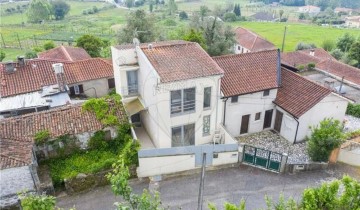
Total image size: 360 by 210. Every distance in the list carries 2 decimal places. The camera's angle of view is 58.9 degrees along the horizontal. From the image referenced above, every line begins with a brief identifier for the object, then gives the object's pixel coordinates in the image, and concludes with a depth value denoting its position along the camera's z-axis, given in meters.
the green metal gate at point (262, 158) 26.58
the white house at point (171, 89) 25.69
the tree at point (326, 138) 25.44
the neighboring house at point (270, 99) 29.86
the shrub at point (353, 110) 37.34
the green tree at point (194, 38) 46.22
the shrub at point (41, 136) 25.31
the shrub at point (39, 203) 13.16
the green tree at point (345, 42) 85.94
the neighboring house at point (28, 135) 21.61
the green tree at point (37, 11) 130.88
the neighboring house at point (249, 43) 77.81
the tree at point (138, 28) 51.84
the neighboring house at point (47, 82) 31.31
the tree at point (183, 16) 148.88
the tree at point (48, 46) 64.25
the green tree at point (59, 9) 142.25
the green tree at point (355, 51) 69.31
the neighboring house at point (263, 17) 163.75
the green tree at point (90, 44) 58.31
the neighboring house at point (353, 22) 152.62
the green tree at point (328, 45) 96.40
